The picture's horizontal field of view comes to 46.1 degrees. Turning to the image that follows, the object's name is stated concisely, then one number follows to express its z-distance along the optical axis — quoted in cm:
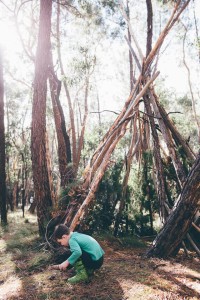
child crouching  284
